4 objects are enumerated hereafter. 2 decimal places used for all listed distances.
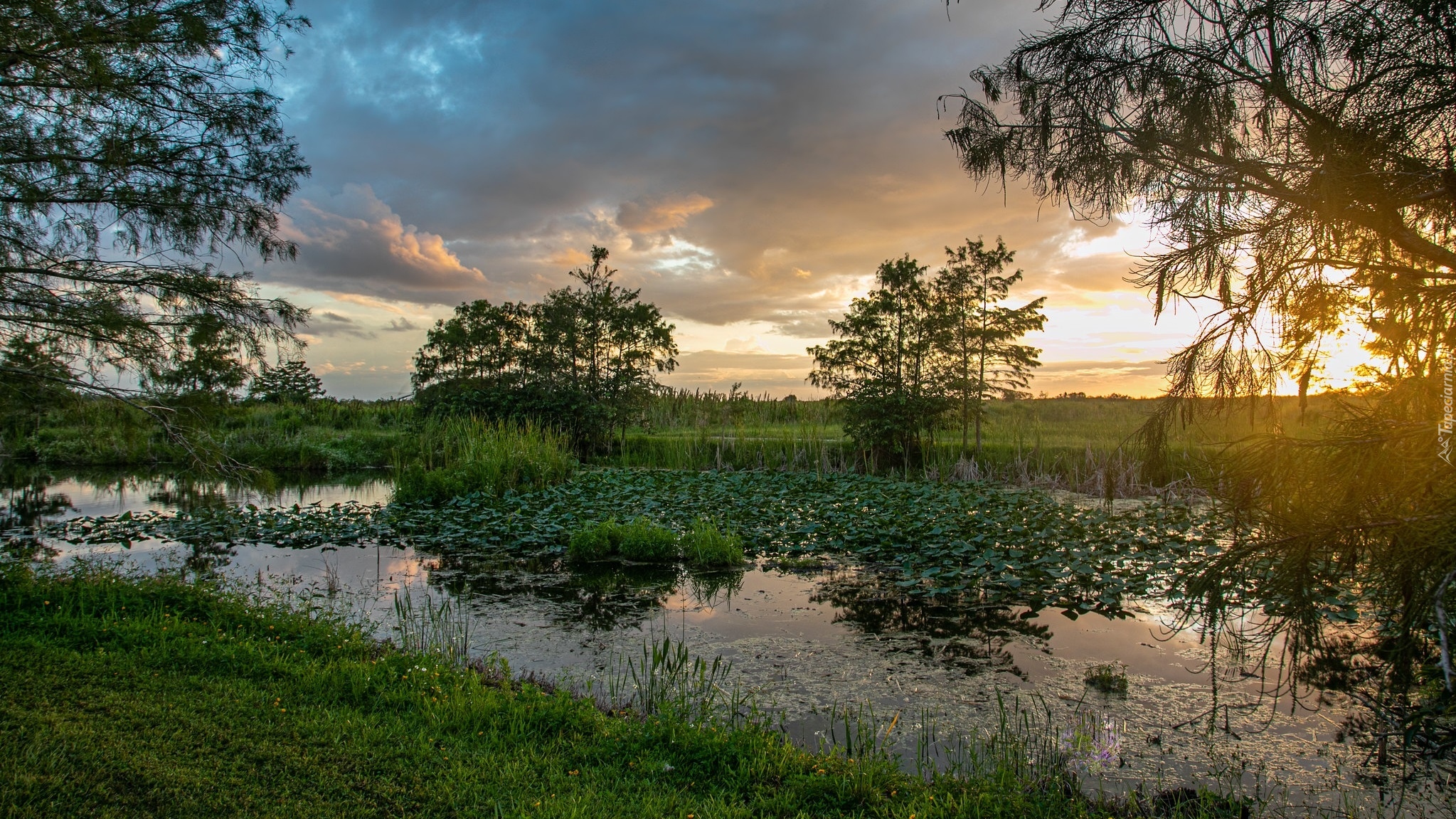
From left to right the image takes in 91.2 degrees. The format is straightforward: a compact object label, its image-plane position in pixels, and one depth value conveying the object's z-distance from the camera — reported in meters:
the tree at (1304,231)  2.85
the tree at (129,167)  5.39
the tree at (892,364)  15.35
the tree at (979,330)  14.88
